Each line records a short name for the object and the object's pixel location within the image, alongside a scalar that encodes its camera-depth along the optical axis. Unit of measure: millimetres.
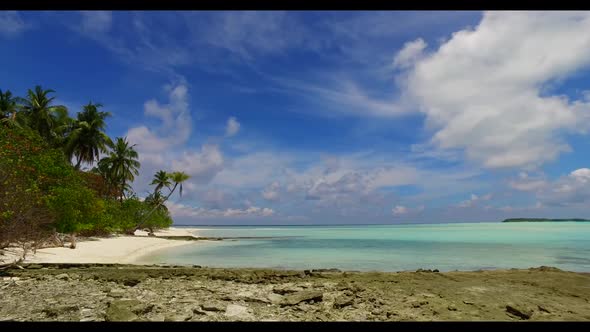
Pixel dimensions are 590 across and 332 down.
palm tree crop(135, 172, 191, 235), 47781
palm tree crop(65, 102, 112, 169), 38406
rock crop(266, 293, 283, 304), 8438
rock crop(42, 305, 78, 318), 7035
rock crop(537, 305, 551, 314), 8398
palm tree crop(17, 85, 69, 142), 34688
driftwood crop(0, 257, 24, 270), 12781
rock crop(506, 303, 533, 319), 7801
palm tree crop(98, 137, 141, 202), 46250
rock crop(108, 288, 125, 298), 8680
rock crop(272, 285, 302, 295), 9414
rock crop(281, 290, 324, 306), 8336
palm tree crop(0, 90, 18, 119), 31781
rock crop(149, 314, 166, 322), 6953
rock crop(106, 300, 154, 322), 6824
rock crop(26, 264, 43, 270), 13362
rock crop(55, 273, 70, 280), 11288
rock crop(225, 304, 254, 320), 7266
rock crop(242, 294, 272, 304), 8457
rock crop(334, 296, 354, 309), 8312
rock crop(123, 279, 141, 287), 10462
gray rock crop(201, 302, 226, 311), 7648
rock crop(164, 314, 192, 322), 6984
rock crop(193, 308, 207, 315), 7375
